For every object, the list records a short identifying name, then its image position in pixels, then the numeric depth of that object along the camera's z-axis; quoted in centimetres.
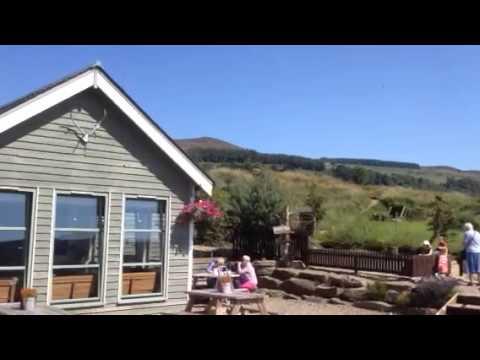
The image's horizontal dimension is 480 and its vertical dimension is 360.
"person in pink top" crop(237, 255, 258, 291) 1121
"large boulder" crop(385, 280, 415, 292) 1271
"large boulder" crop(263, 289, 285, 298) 1491
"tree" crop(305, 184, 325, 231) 2480
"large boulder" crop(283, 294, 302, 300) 1450
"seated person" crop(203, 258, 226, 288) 1145
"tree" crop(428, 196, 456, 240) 2020
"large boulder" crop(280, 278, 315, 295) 1452
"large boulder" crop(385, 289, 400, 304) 1253
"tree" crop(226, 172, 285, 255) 1902
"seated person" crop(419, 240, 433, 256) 1527
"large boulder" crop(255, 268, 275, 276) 1623
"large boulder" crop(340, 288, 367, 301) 1330
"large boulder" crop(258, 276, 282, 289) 1550
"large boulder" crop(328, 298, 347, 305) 1353
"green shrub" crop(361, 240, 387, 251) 1823
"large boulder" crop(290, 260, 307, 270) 1650
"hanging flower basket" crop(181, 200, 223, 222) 1038
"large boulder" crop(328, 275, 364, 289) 1373
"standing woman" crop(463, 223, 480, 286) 1329
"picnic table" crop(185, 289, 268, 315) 934
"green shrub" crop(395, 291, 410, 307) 1216
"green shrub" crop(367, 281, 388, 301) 1289
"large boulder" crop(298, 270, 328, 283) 1466
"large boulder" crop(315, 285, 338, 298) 1390
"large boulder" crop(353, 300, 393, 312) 1244
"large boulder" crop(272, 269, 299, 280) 1547
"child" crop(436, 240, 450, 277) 1410
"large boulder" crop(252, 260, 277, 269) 1665
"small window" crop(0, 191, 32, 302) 837
